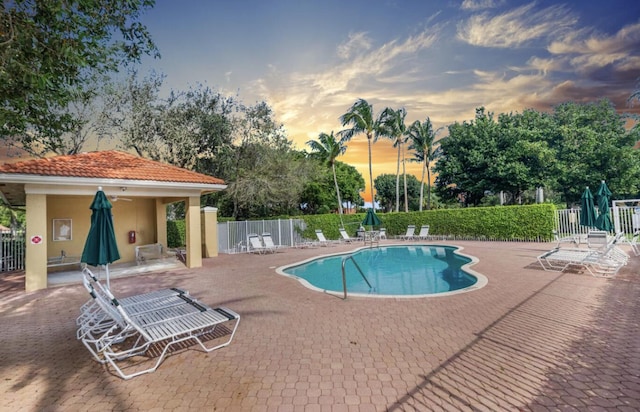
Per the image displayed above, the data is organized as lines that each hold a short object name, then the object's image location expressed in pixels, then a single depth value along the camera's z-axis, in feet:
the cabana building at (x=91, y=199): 30.60
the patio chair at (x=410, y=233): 72.49
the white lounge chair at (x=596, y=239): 34.47
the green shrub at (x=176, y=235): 67.05
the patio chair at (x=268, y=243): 56.74
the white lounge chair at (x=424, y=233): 71.10
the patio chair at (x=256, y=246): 55.82
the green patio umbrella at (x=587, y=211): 35.78
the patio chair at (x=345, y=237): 72.55
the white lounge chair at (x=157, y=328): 12.76
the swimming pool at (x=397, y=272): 29.40
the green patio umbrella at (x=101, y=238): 17.99
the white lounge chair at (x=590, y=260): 27.99
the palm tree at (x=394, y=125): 99.24
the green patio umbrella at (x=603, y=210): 35.32
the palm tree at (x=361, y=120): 96.43
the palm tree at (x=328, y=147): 103.71
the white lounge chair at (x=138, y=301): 16.16
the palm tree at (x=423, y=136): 108.58
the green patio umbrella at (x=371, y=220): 59.14
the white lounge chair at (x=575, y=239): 41.95
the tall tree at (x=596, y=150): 90.68
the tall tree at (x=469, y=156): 98.84
